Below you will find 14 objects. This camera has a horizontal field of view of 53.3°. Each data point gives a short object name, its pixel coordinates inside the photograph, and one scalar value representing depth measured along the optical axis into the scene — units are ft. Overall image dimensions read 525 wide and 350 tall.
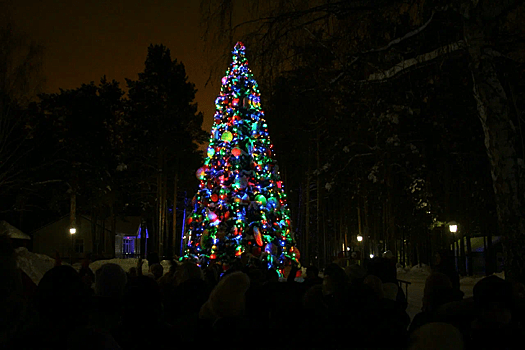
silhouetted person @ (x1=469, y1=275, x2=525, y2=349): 11.50
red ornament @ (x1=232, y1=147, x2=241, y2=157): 59.52
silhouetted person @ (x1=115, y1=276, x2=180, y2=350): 11.26
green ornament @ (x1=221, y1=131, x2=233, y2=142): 60.11
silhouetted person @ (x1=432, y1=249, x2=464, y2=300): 30.86
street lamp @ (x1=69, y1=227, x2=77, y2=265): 110.93
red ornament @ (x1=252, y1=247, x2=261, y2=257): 56.65
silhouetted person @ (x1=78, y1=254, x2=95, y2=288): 32.01
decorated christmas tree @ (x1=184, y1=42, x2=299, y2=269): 59.06
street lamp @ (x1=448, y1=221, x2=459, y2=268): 83.25
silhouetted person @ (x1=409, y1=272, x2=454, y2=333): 16.10
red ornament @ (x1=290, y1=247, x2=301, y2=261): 62.80
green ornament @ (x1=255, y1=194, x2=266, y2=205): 59.52
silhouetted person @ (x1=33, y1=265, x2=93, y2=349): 8.97
